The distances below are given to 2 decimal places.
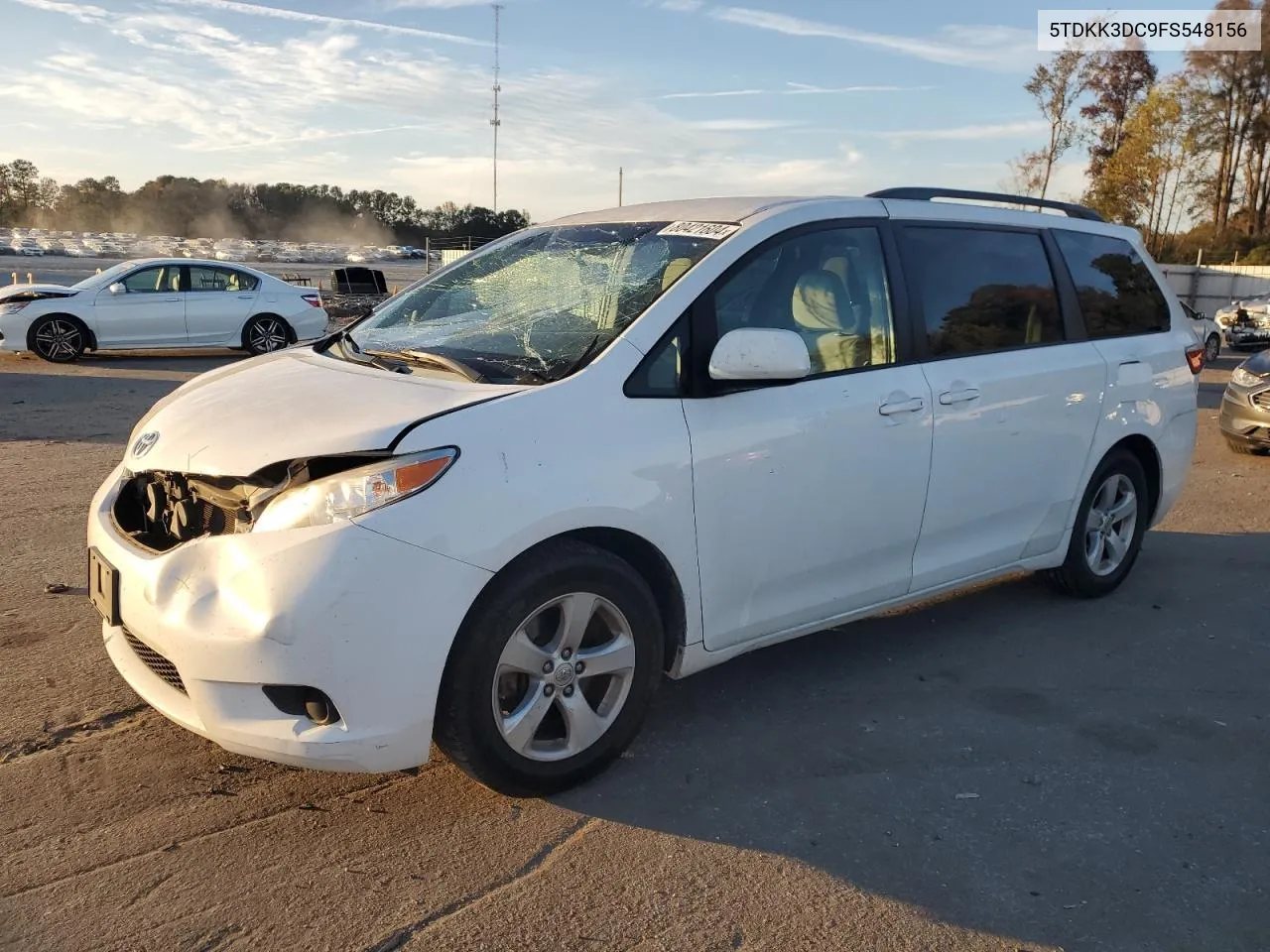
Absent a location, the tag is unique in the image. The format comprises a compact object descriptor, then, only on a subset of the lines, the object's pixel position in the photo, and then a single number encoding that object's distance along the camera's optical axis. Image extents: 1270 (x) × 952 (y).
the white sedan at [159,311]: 15.04
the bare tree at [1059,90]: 40.97
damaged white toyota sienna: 2.89
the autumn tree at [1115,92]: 48.81
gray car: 9.41
